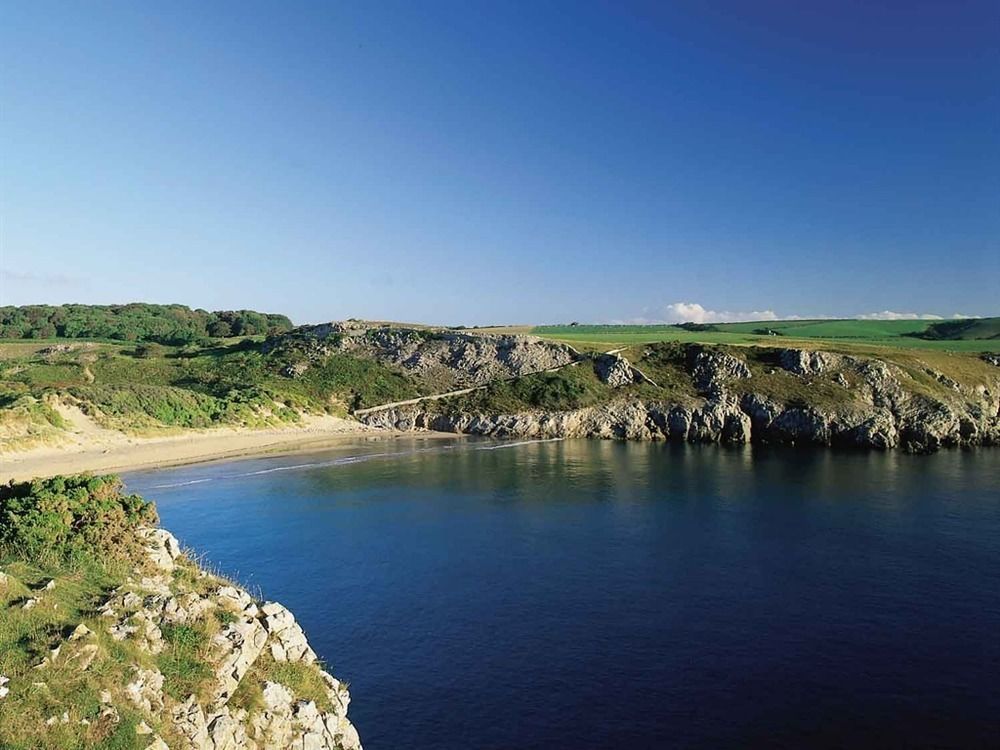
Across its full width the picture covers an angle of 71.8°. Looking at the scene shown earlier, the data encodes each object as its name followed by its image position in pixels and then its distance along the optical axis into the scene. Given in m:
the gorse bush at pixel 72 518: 21.34
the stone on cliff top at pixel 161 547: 21.97
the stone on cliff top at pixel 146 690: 15.72
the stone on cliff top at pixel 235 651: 17.33
